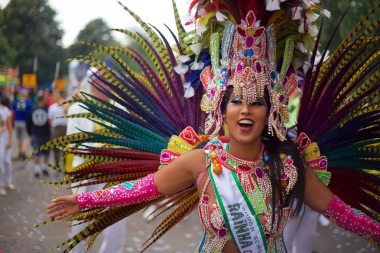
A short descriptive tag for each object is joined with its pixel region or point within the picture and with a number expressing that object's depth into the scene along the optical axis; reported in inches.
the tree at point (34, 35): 885.8
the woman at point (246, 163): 111.0
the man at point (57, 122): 451.5
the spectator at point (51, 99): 768.1
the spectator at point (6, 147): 397.0
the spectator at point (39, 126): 500.4
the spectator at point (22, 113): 577.9
